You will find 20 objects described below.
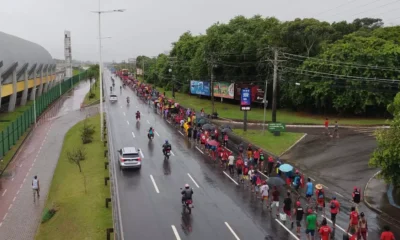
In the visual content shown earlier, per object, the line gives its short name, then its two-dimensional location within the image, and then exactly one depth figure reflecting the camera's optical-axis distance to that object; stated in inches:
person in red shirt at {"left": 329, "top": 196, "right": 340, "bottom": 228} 712.7
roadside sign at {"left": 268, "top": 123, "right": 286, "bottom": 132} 1510.8
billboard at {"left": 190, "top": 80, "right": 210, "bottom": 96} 2758.9
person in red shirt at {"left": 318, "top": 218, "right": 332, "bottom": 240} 601.6
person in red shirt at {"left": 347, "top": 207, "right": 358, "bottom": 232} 654.7
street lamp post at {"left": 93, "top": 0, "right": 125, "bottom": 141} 1481.8
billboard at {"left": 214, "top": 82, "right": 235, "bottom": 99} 2456.9
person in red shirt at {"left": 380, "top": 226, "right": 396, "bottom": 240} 551.5
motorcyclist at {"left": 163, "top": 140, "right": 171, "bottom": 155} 1240.2
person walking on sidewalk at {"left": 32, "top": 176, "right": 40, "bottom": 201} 1007.0
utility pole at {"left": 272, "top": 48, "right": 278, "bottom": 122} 1528.5
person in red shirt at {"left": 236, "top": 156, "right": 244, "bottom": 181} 1015.6
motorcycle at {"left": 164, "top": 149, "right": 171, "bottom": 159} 1245.1
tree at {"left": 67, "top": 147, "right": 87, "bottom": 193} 1108.5
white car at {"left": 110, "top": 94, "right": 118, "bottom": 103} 2883.9
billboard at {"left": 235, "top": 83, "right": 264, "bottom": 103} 2217.0
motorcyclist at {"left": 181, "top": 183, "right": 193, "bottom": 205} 793.0
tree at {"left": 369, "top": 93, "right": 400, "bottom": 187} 767.1
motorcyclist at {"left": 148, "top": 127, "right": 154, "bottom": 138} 1529.3
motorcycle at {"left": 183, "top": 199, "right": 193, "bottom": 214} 796.6
